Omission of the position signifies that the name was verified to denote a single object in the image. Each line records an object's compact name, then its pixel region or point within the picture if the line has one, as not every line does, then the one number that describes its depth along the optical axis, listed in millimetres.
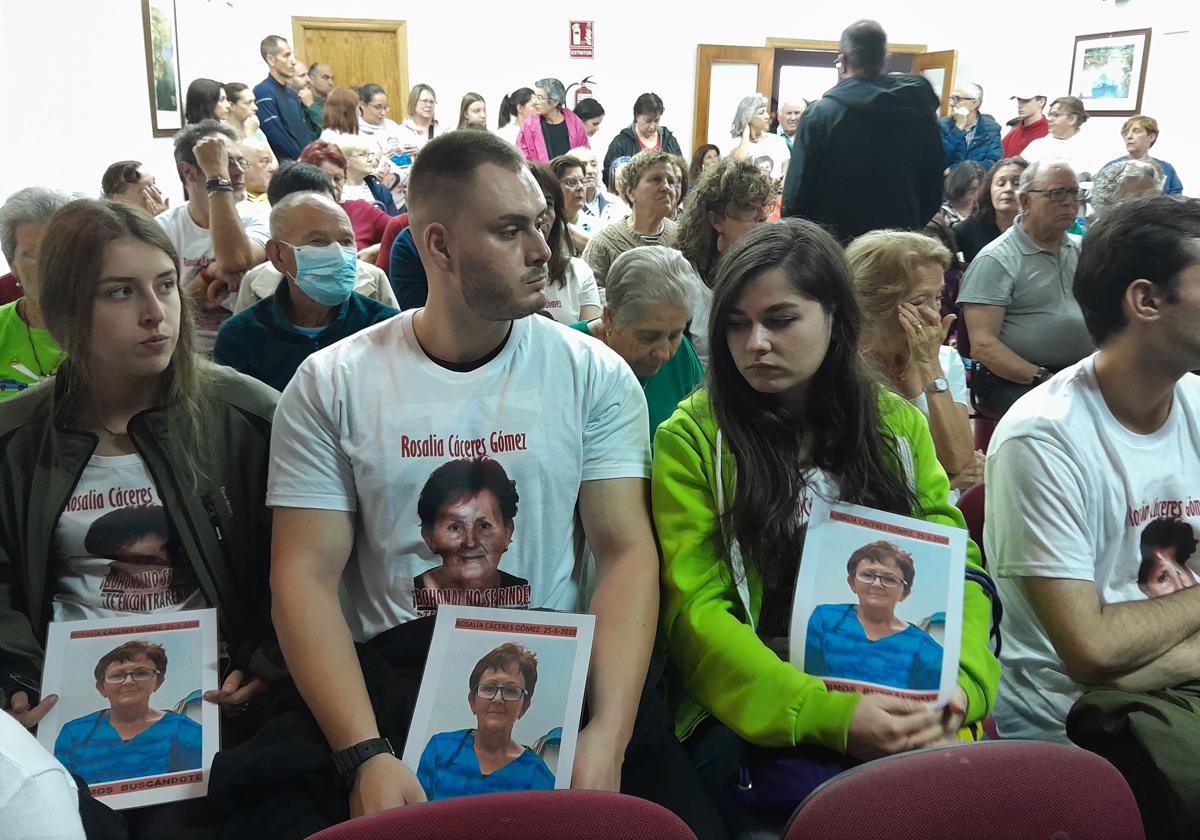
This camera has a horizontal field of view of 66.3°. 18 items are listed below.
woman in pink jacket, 7836
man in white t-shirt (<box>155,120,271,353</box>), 3238
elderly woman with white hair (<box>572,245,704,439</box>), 2268
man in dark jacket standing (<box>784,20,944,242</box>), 3922
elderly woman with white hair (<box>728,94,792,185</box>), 8172
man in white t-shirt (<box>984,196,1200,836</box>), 1600
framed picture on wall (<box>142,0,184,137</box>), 5793
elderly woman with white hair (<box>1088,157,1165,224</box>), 4539
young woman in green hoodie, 1529
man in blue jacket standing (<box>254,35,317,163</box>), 7301
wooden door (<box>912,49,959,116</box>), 11089
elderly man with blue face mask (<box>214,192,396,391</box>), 2518
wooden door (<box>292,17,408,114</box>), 9773
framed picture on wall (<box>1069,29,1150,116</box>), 8547
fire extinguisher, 10328
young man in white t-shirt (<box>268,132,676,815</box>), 1557
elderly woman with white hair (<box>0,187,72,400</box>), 2395
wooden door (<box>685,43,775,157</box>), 10797
